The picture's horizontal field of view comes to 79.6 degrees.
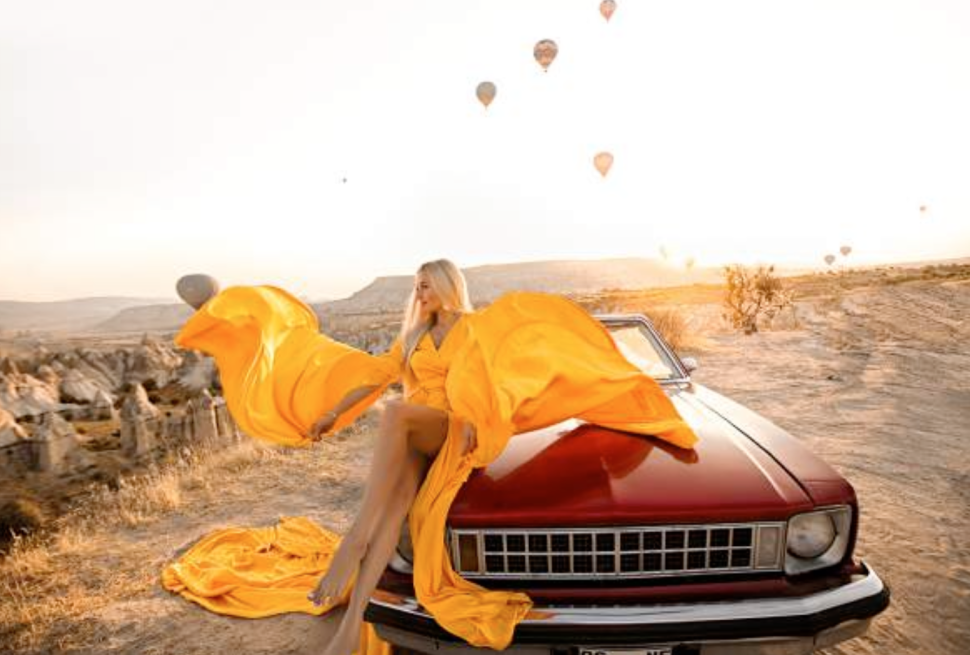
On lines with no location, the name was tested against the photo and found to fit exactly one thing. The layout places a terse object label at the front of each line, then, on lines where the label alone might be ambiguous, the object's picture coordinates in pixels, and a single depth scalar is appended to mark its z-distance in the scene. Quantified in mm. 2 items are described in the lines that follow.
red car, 2041
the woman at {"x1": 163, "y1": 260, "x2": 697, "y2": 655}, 2307
